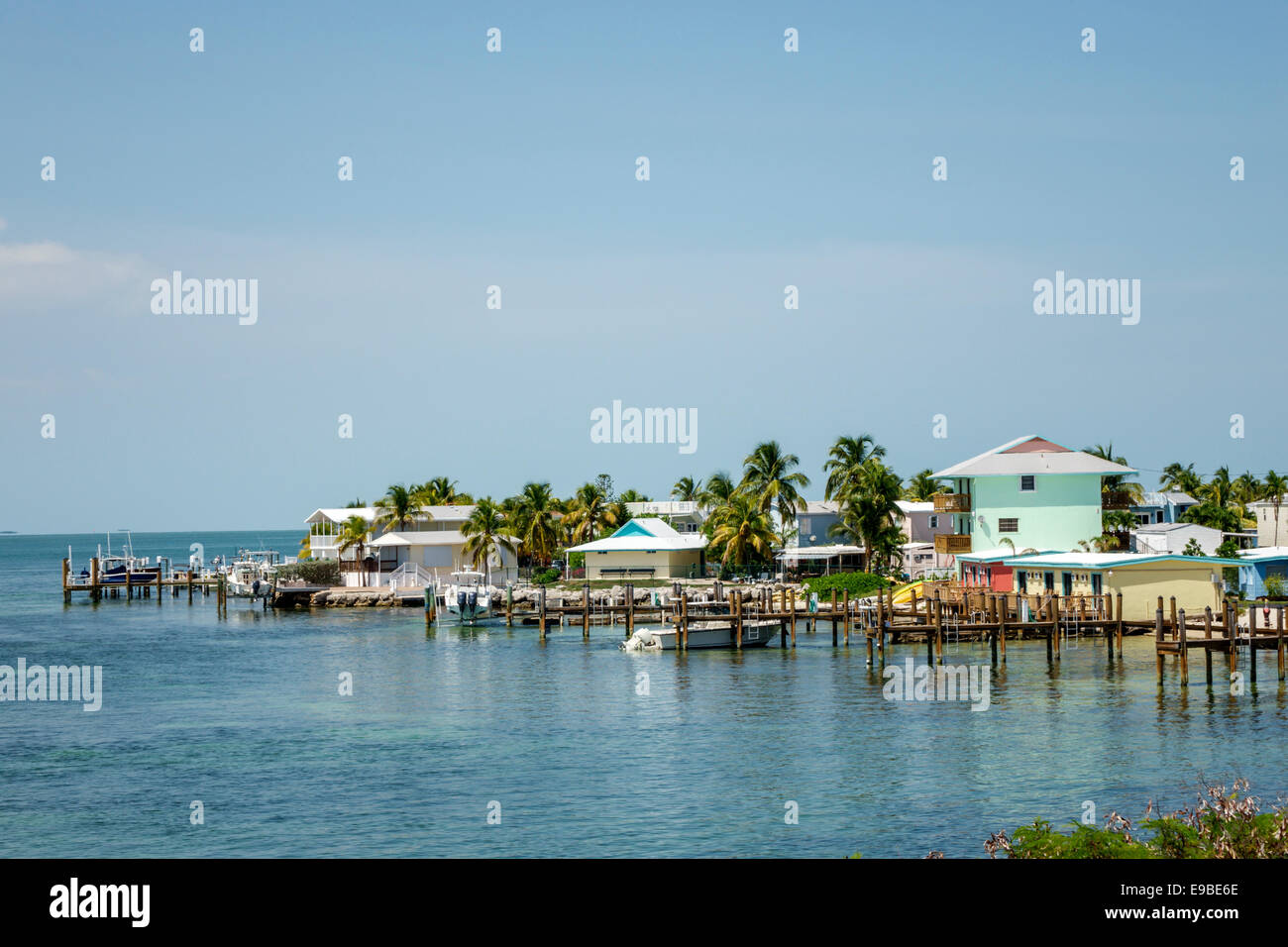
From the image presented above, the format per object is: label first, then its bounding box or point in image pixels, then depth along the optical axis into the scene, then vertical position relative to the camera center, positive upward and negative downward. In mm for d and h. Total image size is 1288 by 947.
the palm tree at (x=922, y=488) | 124488 +2533
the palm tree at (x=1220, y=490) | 113438 +1767
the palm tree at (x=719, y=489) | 110625 +2357
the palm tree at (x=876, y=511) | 89250 +136
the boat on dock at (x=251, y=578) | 106312 -5098
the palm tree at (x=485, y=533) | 103438 -1212
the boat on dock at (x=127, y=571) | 120312 -4738
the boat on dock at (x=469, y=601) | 83938 -5699
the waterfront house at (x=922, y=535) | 93062 -2080
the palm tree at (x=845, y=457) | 99438 +4677
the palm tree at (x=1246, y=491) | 117750 +1619
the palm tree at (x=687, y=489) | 146750 +3161
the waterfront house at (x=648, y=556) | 97000 -3240
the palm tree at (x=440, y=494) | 125000 +2569
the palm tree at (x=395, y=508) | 105688 +990
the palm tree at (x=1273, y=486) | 107525 +1903
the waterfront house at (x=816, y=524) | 115500 -926
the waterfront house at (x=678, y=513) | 122438 +251
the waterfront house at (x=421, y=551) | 106188 -2748
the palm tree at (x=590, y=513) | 111812 +337
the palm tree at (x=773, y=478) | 100375 +2981
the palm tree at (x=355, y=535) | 108688 -1295
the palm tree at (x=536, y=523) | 109062 -456
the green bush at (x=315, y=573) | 111625 -4692
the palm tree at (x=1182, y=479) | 126750 +3106
